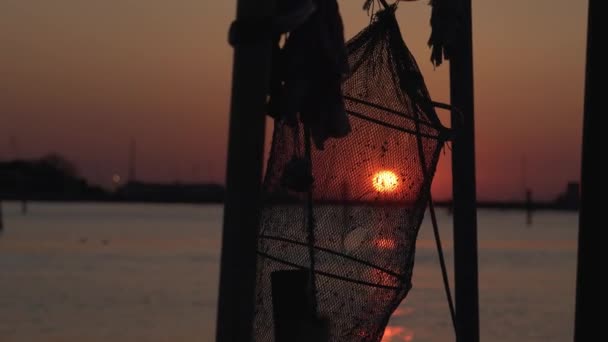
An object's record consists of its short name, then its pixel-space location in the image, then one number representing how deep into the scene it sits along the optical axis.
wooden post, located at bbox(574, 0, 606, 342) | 5.30
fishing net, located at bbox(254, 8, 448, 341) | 5.99
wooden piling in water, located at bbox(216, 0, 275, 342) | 3.60
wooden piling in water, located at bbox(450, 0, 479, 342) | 6.65
